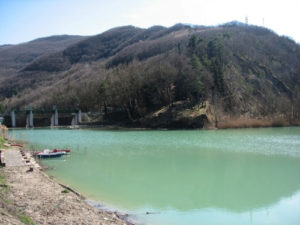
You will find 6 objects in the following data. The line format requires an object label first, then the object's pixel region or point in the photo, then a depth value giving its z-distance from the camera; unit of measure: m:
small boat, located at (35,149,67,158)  25.72
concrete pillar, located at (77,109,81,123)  76.09
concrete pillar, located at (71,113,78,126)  76.26
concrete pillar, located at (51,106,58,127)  77.24
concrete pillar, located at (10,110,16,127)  74.57
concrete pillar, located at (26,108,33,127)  75.57
